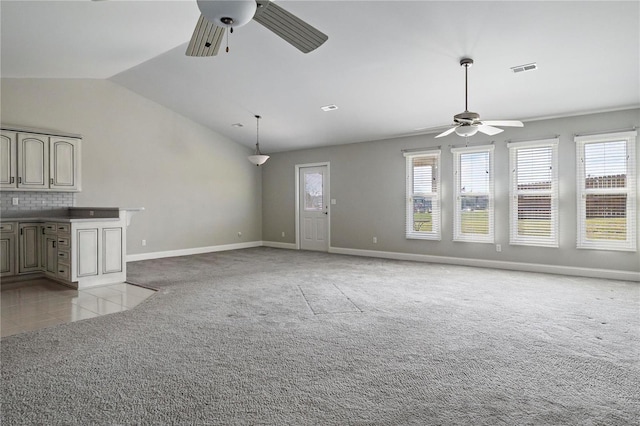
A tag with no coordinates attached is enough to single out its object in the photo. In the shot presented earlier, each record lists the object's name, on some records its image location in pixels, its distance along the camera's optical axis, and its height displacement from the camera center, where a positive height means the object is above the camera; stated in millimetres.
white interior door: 8914 +51
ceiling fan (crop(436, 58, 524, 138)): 4145 +1005
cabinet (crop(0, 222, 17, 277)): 5281 -559
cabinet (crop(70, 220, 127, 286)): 4879 -580
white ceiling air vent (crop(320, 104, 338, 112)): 6565 +1824
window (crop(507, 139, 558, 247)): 6008 +283
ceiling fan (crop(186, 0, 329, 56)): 1745 +1201
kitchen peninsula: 4910 -524
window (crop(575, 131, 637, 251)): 5438 +287
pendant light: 7446 +1034
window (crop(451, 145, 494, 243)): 6586 +292
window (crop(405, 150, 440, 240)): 7188 +294
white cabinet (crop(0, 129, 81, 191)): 5453 +741
